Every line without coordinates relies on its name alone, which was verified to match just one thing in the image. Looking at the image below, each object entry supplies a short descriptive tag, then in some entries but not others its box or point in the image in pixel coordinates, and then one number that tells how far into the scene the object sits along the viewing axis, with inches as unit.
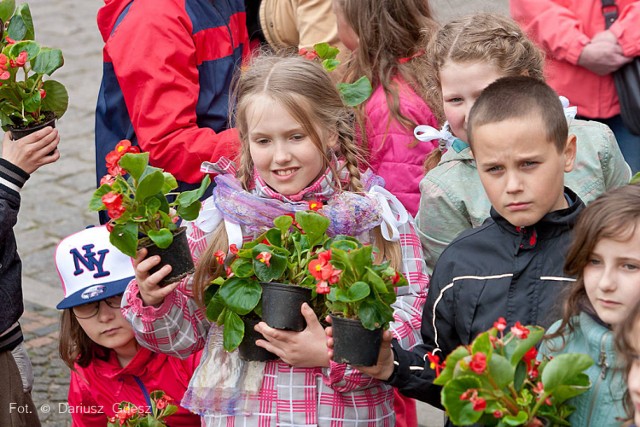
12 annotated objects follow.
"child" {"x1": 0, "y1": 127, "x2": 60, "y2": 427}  299.4
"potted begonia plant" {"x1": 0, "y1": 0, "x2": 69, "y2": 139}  292.5
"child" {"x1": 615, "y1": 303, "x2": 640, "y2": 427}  177.3
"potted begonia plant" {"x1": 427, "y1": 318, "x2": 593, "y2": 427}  175.8
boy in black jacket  219.5
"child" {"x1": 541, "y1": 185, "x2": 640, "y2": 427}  193.8
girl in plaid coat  251.4
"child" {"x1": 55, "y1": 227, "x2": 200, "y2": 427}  299.0
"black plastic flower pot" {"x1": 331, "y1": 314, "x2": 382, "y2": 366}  215.5
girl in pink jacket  309.4
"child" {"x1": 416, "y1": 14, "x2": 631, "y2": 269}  266.4
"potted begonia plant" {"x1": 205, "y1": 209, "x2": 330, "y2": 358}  231.3
